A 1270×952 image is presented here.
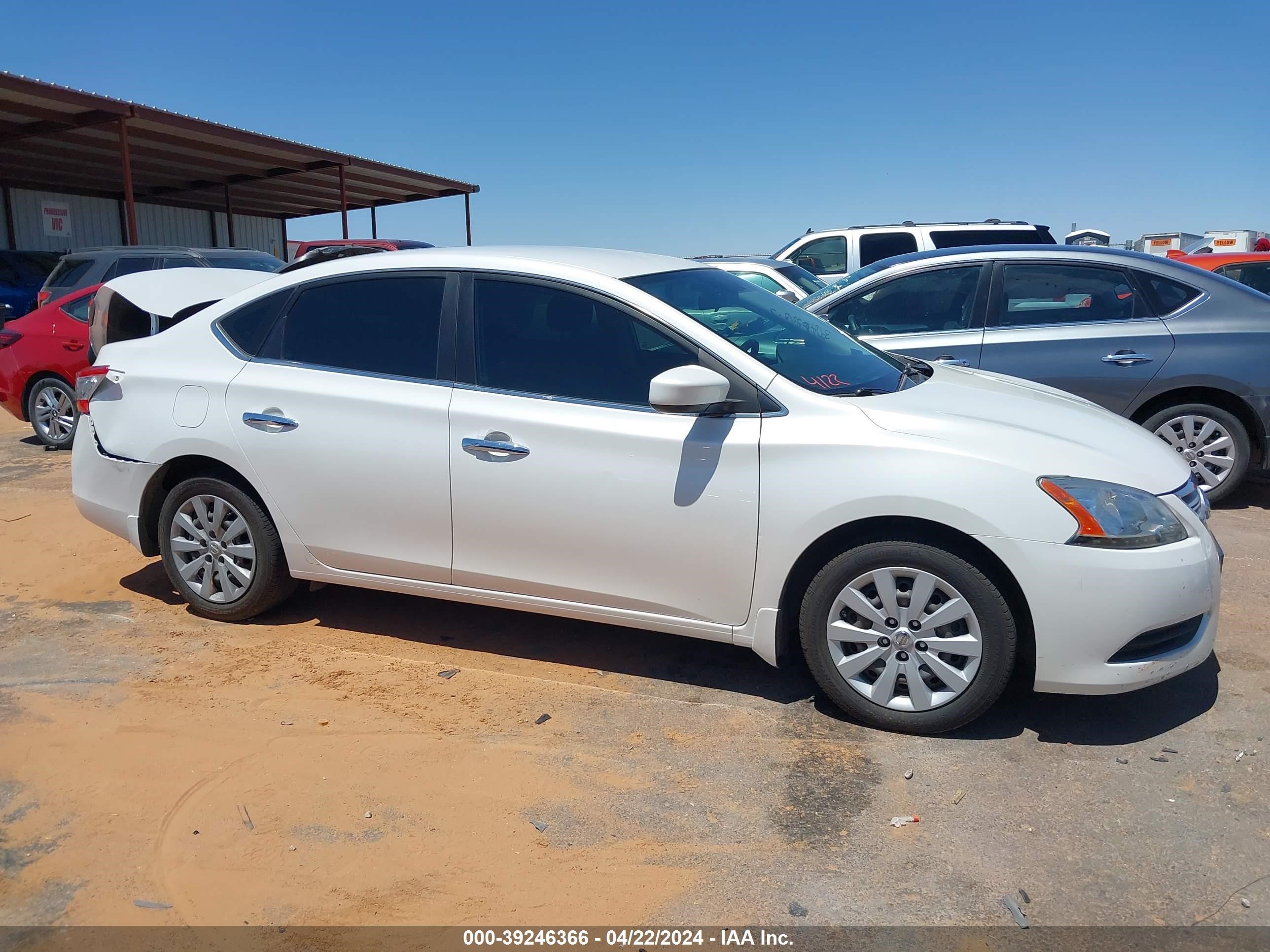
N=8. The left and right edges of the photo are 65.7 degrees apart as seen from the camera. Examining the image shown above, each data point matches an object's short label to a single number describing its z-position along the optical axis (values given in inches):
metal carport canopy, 596.4
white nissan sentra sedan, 131.6
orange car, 508.4
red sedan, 350.3
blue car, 609.3
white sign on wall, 928.3
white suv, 486.3
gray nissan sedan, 244.2
